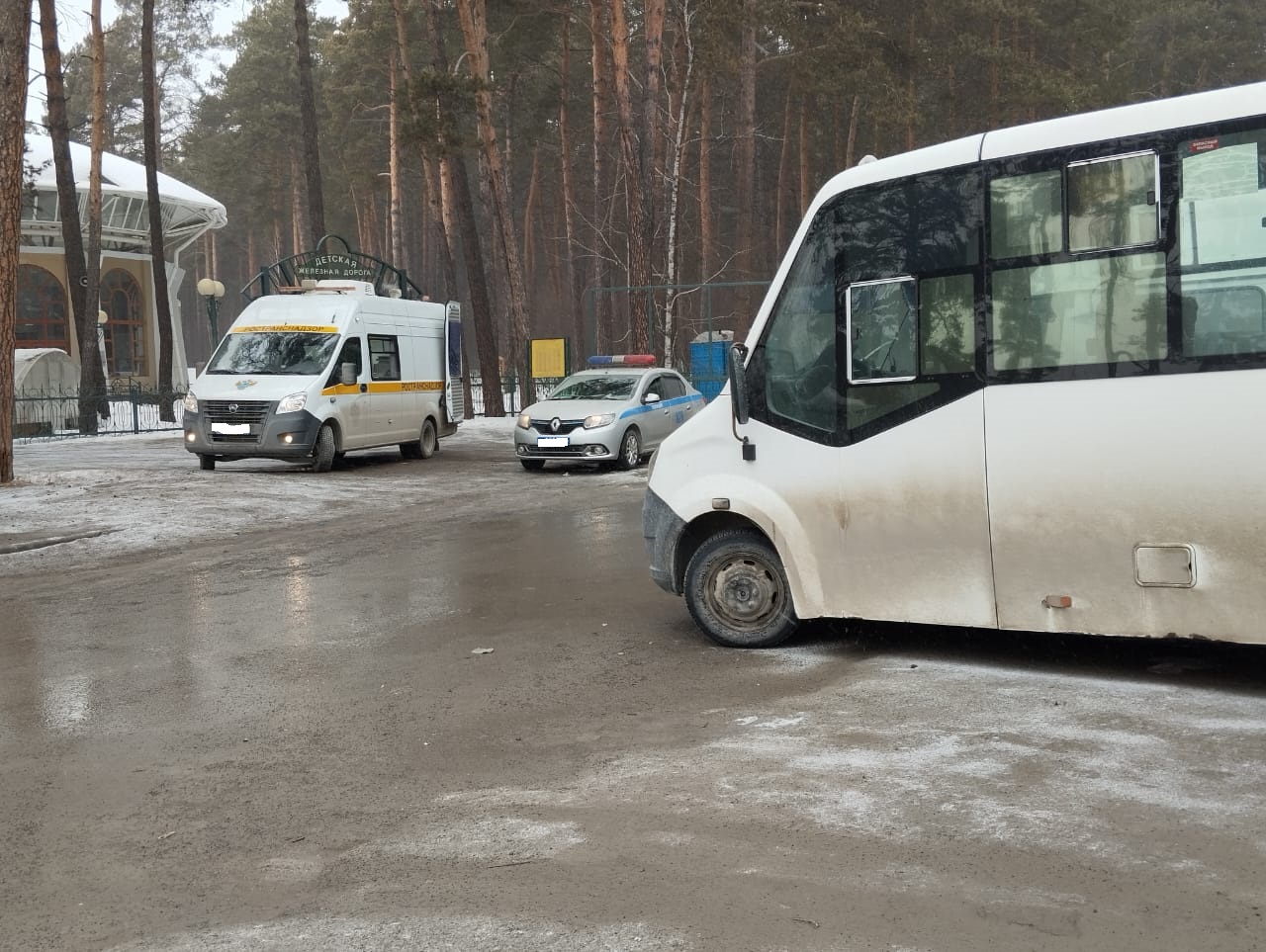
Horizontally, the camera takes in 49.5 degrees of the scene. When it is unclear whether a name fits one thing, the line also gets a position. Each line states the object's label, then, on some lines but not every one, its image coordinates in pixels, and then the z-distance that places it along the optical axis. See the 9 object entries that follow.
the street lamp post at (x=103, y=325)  44.12
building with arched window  42.91
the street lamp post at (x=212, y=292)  39.47
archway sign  28.56
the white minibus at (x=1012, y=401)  6.24
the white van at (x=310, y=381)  19.61
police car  20.06
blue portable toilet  27.89
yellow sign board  30.58
